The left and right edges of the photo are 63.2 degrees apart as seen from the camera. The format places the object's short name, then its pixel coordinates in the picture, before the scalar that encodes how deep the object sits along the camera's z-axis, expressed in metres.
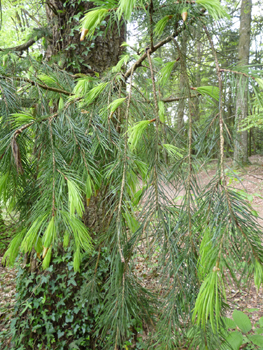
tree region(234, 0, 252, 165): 6.38
